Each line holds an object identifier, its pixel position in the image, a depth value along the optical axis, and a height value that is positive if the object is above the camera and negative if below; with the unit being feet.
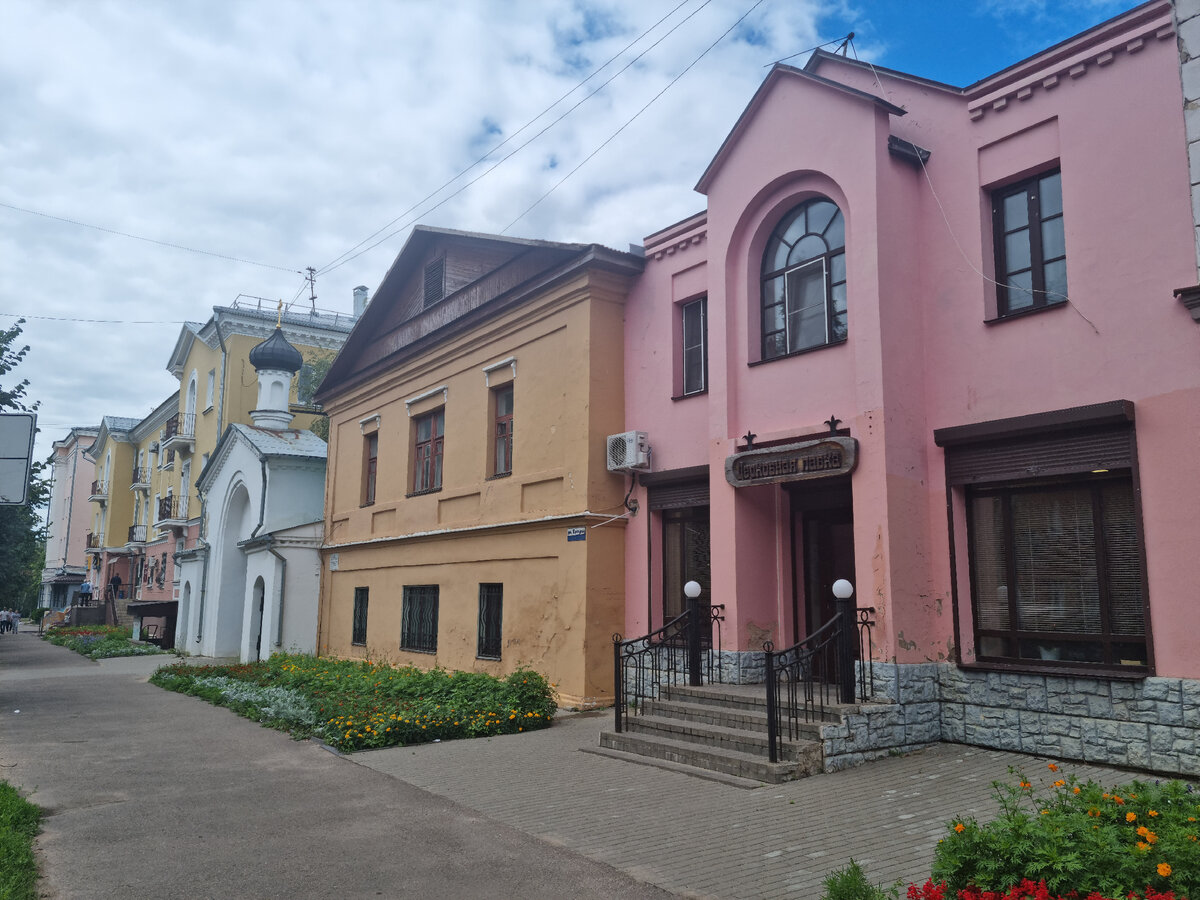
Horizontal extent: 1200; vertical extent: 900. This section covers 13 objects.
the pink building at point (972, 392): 26.25 +6.70
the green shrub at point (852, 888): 14.82 -4.76
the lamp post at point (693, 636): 34.50 -1.62
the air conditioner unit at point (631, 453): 42.93 +6.51
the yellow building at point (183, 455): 101.45 +19.46
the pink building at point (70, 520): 210.18 +16.00
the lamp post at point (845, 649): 28.68 -1.73
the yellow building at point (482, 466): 44.42 +7.44
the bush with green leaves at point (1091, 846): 13.17 -3.77
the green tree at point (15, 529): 56.03 +4.39
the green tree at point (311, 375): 112.37 +26.18
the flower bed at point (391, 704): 36.45 -5.12
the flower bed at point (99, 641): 92.94 -5.99
